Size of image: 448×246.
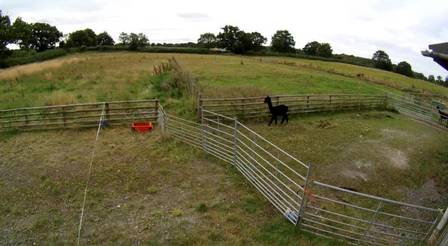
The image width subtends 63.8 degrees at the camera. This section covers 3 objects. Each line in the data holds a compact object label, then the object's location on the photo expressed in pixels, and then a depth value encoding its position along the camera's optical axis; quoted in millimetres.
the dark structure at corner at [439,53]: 5824
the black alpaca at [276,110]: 14766
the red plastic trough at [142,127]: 13219
